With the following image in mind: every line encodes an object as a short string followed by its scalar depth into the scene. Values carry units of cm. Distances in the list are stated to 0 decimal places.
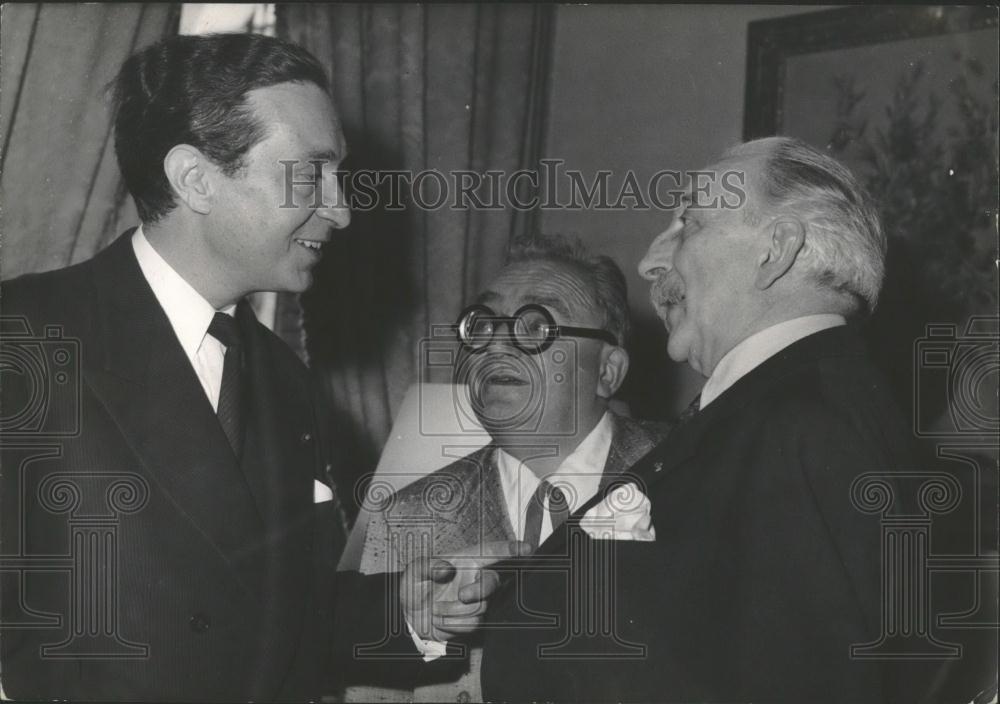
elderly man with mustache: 128
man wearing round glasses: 178
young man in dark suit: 140
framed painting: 192
